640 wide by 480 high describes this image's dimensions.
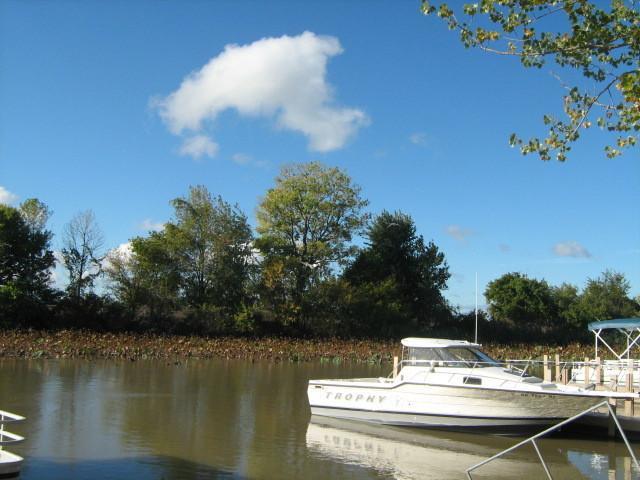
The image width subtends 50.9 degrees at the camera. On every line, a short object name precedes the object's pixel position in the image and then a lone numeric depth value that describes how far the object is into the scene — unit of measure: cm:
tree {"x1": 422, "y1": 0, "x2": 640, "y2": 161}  1135
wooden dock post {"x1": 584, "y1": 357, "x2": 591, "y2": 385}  1783
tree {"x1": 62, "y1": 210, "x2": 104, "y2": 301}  4847
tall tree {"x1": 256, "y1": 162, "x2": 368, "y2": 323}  5397
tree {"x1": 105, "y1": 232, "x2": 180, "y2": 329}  4809
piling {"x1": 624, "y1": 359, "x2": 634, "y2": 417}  1688
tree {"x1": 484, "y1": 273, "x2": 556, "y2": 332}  6925
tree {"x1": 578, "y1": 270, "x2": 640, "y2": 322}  7125
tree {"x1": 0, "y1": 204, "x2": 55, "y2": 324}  4231
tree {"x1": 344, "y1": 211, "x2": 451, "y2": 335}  5650
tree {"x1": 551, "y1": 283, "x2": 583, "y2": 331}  6126
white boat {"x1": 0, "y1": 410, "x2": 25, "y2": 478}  1045
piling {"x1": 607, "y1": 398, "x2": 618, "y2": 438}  1685
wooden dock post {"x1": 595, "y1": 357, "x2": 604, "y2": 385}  1775
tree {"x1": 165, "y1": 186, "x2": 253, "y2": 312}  5138
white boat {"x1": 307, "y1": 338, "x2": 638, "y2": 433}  1605
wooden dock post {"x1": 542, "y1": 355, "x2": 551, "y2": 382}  1919
